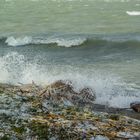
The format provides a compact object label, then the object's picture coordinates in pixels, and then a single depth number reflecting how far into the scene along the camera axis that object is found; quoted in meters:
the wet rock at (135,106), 11.34
